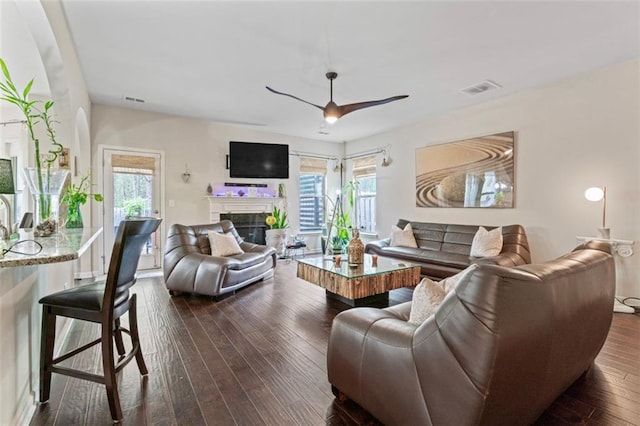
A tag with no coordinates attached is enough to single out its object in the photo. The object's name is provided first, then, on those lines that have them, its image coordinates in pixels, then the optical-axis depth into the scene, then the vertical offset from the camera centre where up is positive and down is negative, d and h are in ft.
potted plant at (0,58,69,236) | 6.37 +0.41
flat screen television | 20.94 +3.21
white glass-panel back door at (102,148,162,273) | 17.07 +0.83
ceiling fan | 11.09 +3.51
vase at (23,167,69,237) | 6.54 +0.28
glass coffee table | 10.48 -2.51
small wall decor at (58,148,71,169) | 9.21 +1.37
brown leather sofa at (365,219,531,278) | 13.46 -2.05
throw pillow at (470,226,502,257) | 13.75 -1.60
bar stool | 5.64 -1.90
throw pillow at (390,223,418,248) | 17.40 -1.72
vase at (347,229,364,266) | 12.11 -1.71
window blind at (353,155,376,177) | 23.11 +3.14
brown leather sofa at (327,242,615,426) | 3.86 -2.02
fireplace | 21.27 -1.29
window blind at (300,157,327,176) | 24.20 +3.24
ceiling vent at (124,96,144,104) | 15.62 +5.40
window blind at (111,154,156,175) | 17.26 +2.35
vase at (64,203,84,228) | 8.82 -0.30
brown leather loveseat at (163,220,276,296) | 12.48 -2.51
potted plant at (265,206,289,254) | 21.56 -1.68
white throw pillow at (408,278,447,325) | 5.15 -1.53
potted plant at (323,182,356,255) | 24.14 -0.50
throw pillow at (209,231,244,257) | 14.55 -1.82
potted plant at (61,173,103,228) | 8.71 +0.01
